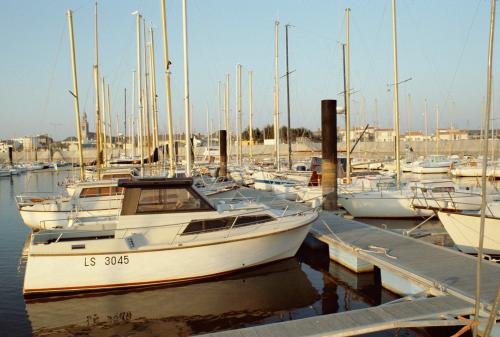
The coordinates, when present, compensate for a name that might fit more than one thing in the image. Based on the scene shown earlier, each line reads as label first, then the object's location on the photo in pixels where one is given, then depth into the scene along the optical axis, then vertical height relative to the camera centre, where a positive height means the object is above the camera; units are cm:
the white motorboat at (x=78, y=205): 1706 -212
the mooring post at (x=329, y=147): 1684 -16
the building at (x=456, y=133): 11321 +169
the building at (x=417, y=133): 13573 +228
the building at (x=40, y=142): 13816 +293
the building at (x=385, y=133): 13085 +248
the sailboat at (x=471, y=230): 1169 -238
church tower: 15075 +784
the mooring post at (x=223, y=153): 2959 -48
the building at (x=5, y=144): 14530 +263
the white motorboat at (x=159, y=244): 1021 -224
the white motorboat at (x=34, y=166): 6906 -244
